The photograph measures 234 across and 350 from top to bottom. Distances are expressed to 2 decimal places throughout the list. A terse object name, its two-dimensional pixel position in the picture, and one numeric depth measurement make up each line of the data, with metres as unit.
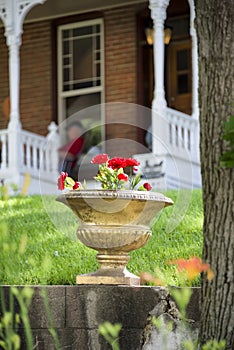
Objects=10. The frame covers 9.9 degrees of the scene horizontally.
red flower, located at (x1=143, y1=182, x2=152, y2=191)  8.92
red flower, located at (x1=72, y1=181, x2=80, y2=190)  8.94
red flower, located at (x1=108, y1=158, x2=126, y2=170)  8.78
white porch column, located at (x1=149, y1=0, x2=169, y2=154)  19.42
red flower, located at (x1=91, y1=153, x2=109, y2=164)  8.80
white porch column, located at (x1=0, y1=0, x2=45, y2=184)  20.85
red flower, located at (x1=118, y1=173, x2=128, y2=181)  8.68
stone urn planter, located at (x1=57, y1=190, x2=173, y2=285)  8.42
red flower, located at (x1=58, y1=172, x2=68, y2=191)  8.92
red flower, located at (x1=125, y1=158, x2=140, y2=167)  8.78
